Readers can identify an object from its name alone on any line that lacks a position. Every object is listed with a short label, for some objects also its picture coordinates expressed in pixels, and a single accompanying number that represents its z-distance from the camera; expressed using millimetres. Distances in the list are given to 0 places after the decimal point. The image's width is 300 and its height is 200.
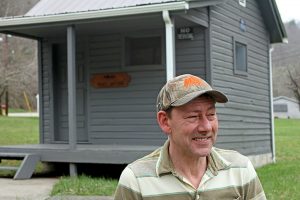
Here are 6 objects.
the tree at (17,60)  35281
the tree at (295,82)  44338
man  2209
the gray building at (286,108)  67562
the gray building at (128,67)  10195
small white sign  12984
